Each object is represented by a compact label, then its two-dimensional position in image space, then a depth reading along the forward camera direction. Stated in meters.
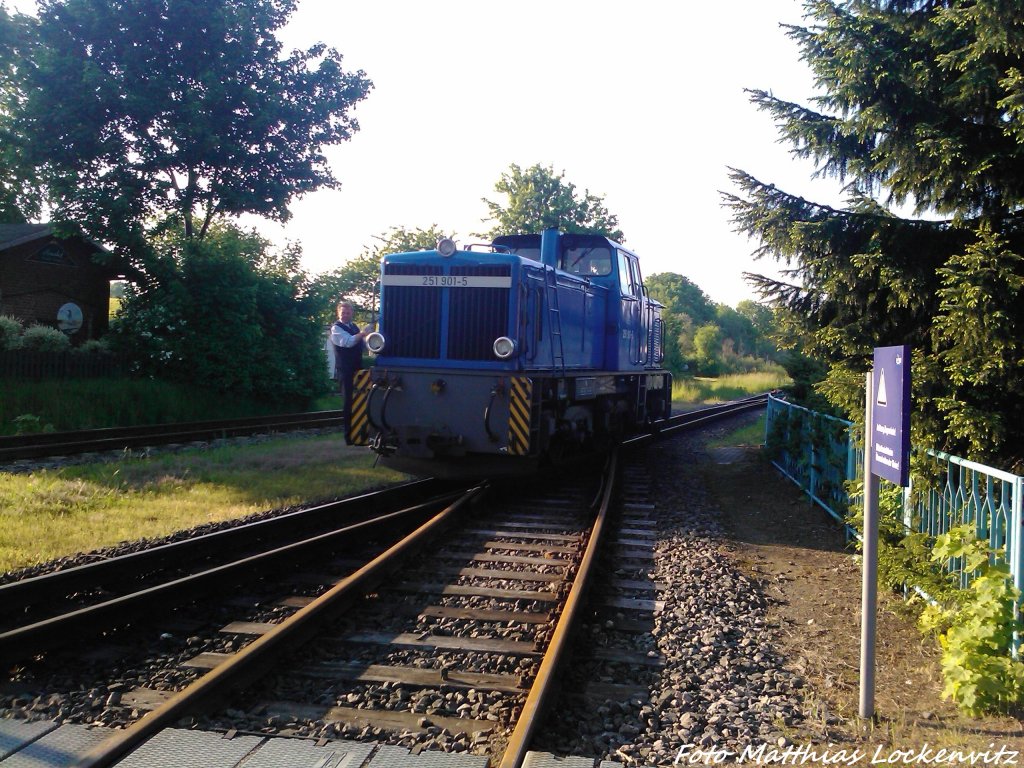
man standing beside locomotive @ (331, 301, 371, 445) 11.20
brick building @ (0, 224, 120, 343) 24.08
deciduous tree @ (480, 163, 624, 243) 42.86
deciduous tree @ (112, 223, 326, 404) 19.78
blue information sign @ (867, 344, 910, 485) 3.87
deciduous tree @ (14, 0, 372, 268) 20.67
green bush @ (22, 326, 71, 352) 18.64
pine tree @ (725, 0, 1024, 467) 5.39
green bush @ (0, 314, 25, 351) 17.80
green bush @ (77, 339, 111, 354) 19.86
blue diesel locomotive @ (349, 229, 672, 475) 9.15
